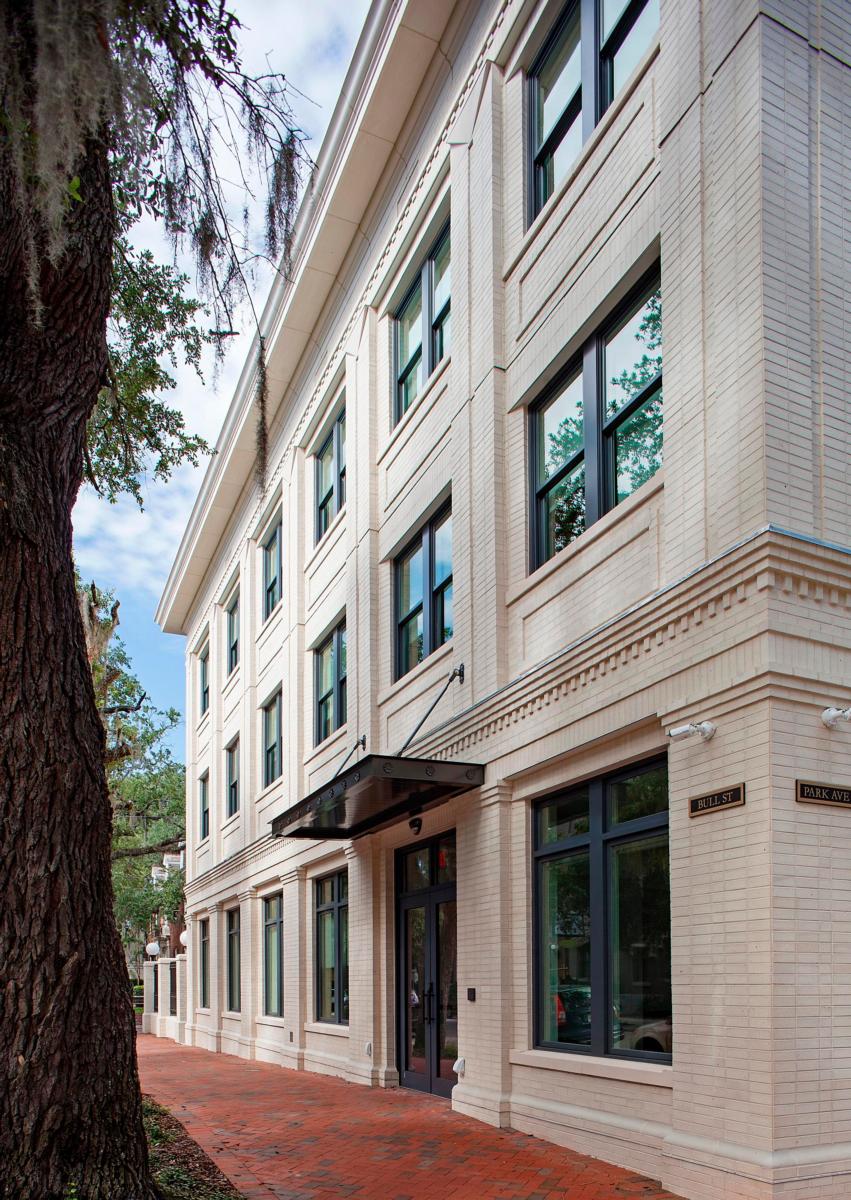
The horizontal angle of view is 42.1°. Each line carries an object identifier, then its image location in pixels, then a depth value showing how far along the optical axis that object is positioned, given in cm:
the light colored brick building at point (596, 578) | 718
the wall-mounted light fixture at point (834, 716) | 720
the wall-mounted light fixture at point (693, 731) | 755
